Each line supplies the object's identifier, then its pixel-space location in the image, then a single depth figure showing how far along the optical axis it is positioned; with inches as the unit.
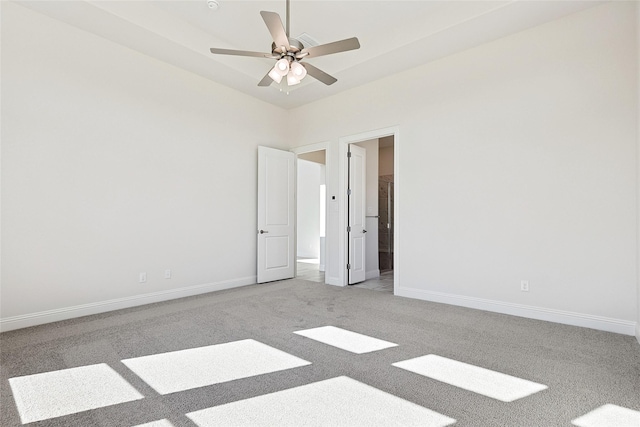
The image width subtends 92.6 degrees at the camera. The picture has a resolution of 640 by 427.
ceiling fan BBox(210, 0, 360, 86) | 98.6
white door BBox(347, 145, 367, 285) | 204.5
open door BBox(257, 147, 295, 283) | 207.5
